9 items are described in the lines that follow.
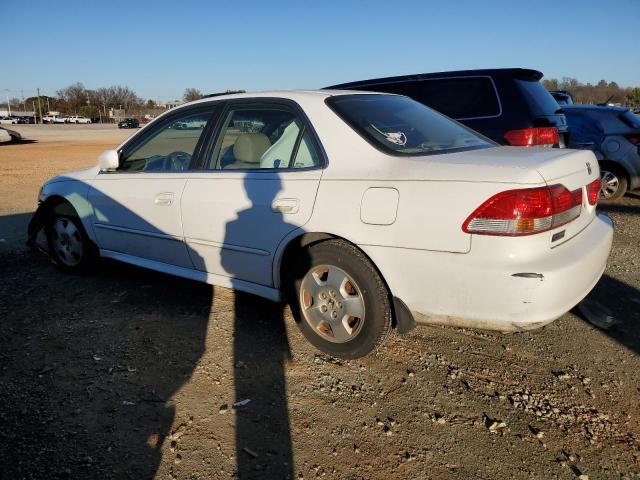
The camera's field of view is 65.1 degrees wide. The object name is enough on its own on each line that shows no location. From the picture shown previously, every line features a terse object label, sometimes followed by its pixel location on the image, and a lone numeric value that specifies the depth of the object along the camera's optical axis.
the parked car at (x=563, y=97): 14.89
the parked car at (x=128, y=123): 61.97
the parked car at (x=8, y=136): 24.61
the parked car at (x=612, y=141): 7.88
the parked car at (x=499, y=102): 5.40
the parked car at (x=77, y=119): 89.84
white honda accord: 2.45
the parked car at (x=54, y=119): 89.45
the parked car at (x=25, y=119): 83.81
